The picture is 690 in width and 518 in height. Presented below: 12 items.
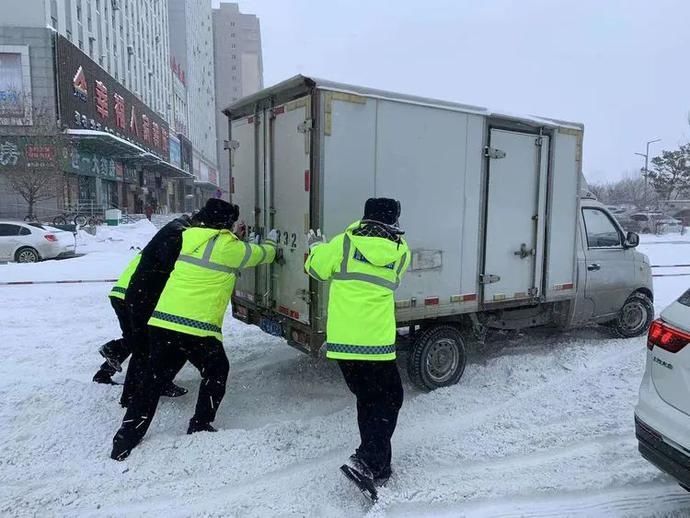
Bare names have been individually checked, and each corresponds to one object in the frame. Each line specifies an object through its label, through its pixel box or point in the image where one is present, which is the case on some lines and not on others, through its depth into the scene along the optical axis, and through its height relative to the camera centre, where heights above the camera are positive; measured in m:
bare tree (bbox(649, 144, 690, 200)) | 51.53 +3.21
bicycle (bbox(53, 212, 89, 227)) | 26.25 -1.04
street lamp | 46.54 +3.15
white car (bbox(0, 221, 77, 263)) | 15.85 -1.34
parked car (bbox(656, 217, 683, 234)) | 34.50 -1.38
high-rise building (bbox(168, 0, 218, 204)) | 74.00 +19.59
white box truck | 4.48 -0.02
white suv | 2.88 -1.09
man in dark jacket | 4.50 -0.75
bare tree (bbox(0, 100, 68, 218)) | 25.61 +1.99
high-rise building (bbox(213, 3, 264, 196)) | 142.12 +40.23
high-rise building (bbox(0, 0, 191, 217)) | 26.86 +5.56
